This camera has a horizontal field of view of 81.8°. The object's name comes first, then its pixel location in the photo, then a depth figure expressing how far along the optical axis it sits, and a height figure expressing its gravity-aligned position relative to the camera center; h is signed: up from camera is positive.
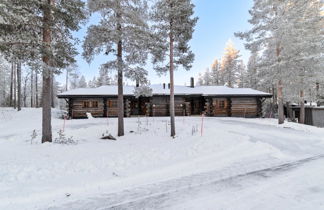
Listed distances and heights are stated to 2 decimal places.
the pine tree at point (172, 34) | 10.91 +4.46
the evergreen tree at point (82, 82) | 51.29 +7.31
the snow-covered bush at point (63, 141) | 9.42 -1.66
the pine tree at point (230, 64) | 38.66 +8.89
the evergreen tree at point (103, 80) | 45.97 +7.00
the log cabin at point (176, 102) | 22.58 +0.66
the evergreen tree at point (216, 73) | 44.35 +8.23
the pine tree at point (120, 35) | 10.46 +4.12
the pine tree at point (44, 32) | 7.70 +3.58
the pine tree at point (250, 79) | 38.86 +5.98
